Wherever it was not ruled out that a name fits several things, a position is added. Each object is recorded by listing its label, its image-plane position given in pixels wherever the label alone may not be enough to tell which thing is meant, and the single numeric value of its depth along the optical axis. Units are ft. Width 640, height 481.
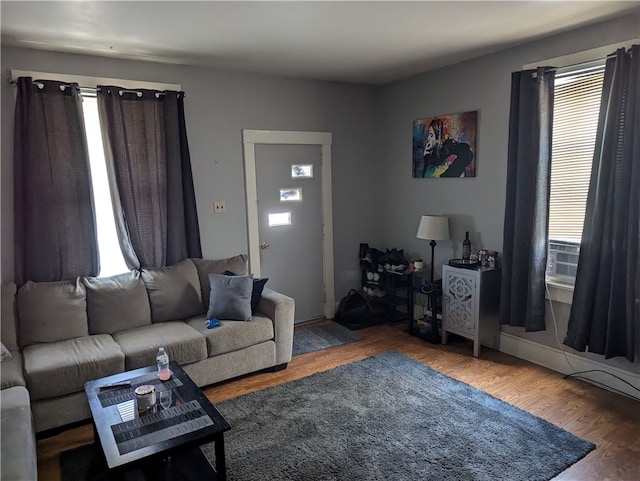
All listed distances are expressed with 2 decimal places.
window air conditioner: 10.80
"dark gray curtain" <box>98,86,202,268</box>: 11.41
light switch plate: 13.32
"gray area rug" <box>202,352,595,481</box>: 7.52
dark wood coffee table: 6.13
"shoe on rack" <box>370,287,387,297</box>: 15.94
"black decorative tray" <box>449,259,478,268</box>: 12.48
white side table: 11.99
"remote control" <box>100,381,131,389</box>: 7.92
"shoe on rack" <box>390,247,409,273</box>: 14.98
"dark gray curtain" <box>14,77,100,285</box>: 10.37
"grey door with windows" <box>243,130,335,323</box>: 14.02
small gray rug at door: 13.17
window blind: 10.18
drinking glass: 7.24
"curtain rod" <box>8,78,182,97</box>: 10.42
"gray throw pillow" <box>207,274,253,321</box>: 11.16
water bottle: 8.13
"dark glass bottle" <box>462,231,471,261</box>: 12.98
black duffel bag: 15.26
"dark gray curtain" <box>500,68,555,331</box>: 10.77
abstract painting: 12.85
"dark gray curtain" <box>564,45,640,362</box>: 9.03
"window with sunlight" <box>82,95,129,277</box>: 11.30
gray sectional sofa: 8.68
